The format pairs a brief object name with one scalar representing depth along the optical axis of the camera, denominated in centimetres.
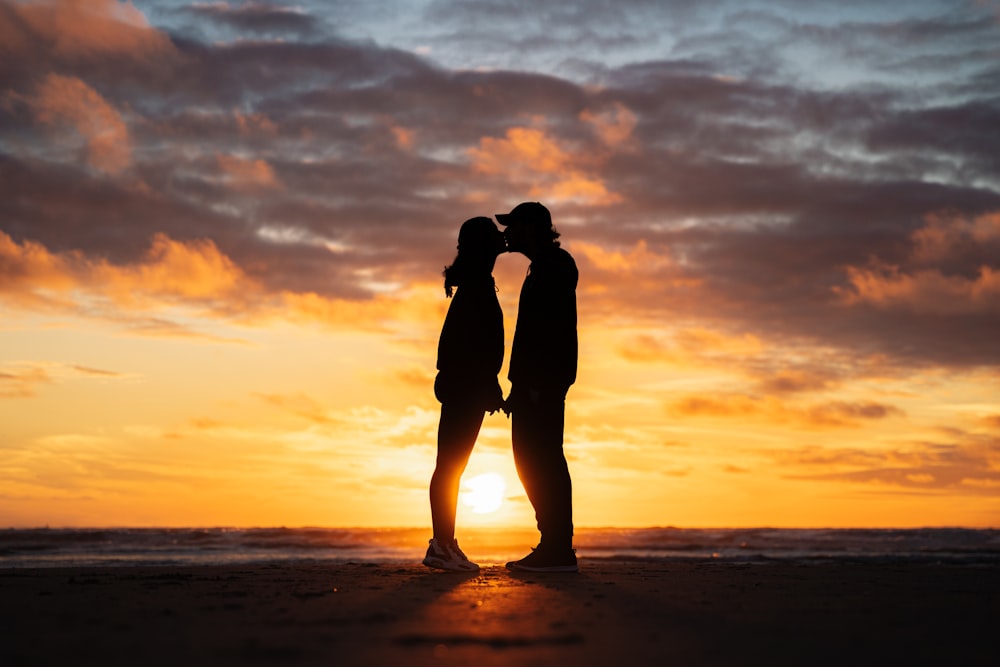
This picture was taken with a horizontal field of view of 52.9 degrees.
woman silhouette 768
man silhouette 757
